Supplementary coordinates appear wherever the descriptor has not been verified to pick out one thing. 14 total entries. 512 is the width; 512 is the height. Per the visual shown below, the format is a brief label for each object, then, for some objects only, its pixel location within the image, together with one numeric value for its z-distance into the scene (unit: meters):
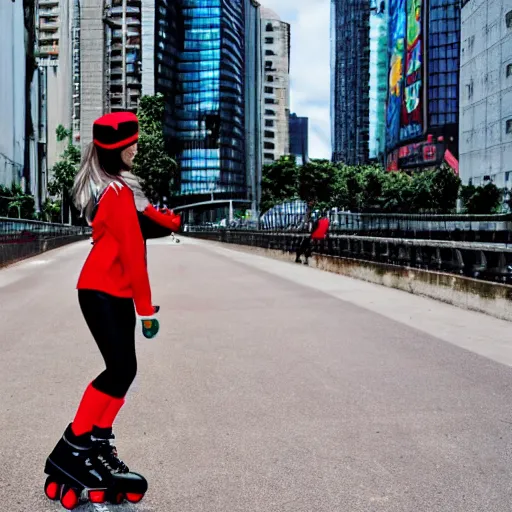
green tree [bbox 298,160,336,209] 127.12
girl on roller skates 3.55
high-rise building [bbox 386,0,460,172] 123.25
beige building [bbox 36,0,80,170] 137.38
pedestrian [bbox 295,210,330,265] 26.48
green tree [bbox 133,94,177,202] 118.56
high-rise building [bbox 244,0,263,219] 175.88
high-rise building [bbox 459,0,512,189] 86.69
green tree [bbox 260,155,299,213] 139.00
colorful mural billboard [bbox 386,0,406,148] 135.00
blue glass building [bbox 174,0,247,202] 156.75
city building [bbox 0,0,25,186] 92.62
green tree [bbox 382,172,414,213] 108.38
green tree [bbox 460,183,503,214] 81.12
